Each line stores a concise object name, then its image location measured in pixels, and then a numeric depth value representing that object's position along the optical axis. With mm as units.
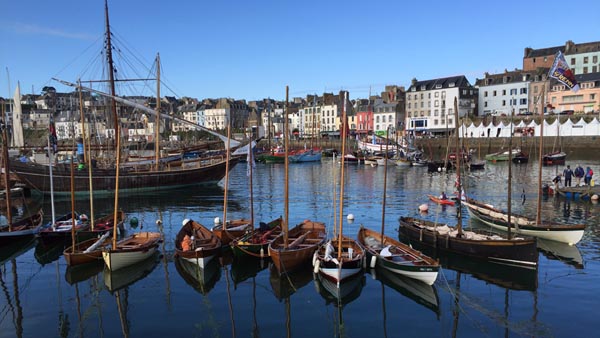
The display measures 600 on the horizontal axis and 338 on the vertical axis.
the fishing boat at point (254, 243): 22500
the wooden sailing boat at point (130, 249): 21005
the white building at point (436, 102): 112188
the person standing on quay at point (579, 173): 43656
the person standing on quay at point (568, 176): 41644
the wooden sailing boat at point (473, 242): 20953
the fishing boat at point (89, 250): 21484
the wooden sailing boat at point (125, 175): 45625
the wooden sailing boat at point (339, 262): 19078
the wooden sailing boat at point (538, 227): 24281
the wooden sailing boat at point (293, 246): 20391
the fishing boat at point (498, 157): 80712
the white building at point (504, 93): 107788
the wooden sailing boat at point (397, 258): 19062
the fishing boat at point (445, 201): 37781
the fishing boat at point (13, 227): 25636
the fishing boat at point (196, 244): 21328
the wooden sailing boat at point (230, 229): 24859
